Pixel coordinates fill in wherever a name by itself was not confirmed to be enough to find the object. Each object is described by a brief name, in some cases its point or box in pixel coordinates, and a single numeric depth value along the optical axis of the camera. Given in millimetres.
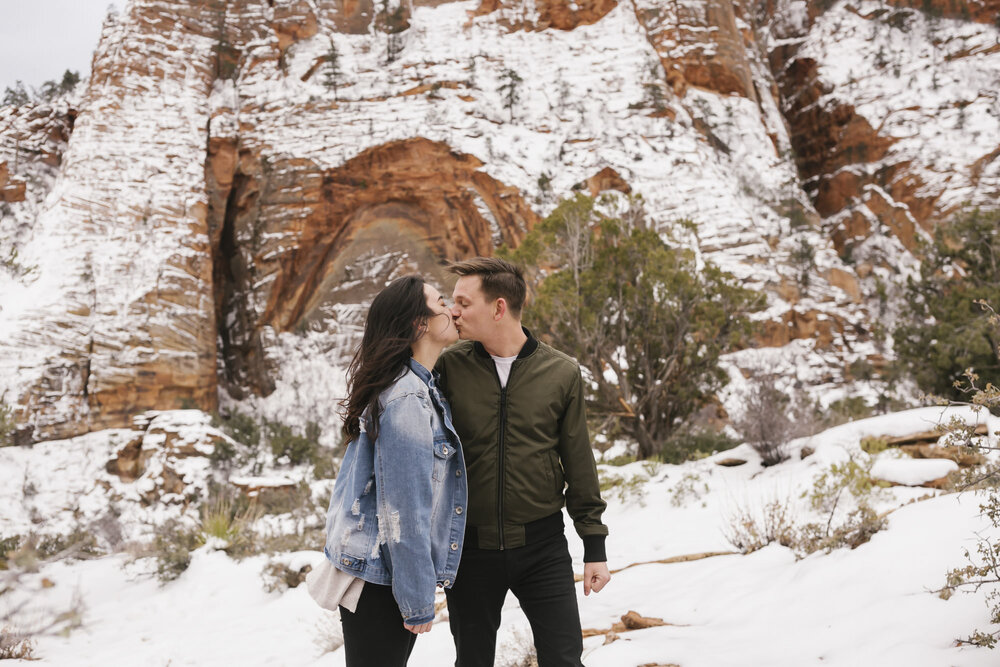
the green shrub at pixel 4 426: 6839
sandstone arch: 18312
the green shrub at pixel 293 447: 13219
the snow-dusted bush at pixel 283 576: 5141
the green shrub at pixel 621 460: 8023
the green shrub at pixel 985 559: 1959
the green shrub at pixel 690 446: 7312
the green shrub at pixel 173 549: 5859
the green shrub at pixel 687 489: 5668
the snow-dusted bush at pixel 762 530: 3895
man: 1904
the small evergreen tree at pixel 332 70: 19391
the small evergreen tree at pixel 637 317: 8039
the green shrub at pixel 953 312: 7754
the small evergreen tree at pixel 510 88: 19234
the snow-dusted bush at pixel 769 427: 6113
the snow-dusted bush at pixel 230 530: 6277
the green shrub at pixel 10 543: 6973
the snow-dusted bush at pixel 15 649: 3846
